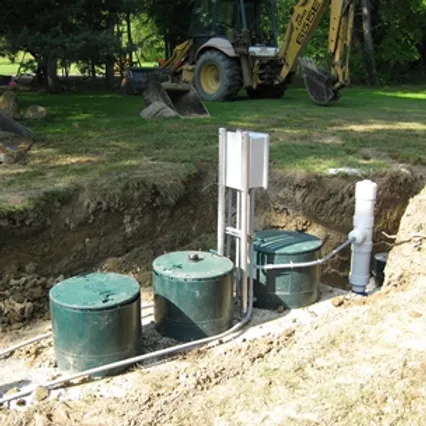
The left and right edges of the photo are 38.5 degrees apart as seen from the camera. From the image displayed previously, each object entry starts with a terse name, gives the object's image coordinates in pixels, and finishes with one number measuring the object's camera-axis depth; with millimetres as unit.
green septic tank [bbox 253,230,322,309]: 4840
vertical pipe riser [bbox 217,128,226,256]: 4511
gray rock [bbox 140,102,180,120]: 10055
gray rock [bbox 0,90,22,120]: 9664
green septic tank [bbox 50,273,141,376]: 3768
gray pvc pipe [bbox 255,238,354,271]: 4809
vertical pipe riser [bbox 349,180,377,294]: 5316
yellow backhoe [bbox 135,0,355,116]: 12117
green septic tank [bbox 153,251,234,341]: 4211
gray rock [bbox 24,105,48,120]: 9867
